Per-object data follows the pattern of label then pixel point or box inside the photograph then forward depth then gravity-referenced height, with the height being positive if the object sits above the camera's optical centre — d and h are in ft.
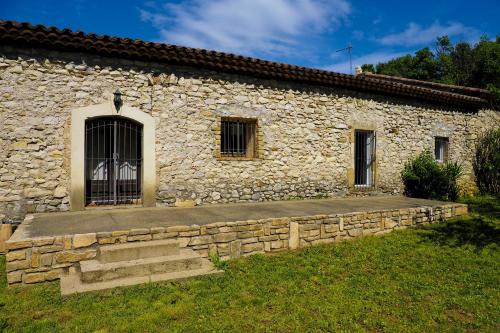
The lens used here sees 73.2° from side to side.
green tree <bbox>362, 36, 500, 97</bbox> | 70.33 +24.33
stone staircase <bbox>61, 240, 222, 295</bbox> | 13.16 -4.04
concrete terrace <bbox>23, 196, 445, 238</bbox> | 16.29 -2.68
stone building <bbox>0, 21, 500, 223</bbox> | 20.03 +3.40
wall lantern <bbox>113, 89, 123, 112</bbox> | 21.89 +4.59
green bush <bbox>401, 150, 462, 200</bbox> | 34.50 -0.83
